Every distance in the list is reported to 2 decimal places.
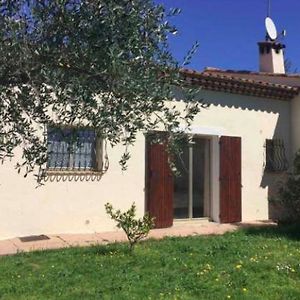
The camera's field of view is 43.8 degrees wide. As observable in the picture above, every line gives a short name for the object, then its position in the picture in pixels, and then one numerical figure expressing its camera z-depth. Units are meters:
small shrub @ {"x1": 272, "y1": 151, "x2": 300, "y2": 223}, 8.84
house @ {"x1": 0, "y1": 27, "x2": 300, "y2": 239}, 7.58
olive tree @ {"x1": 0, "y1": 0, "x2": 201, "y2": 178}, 2.75
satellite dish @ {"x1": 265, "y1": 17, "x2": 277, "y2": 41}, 13.80
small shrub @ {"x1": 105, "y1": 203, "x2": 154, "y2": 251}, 6.23
